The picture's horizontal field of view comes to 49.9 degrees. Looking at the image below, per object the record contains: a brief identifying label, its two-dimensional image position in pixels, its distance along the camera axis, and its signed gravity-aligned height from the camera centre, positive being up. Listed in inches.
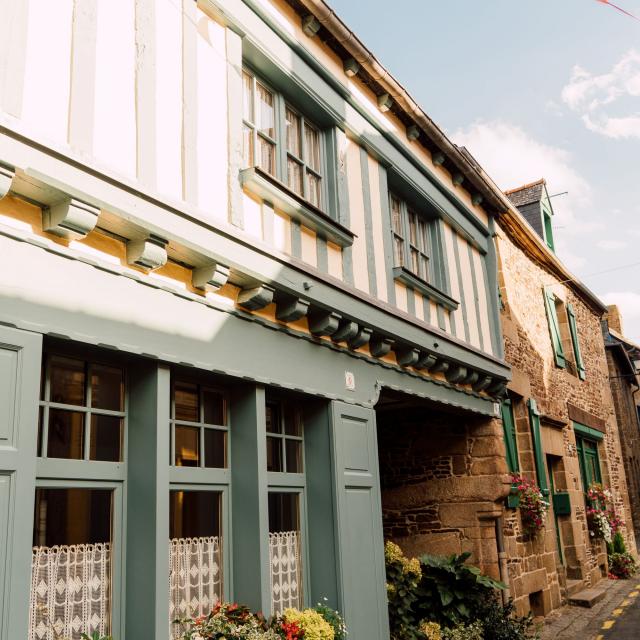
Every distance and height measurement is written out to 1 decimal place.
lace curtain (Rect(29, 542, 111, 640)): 124.6 -11.4
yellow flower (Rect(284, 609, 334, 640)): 163.3 -25.2
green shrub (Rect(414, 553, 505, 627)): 258.7 -30.5
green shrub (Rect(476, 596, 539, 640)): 258.2 -43.8
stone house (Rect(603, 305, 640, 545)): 826.1 +111.8
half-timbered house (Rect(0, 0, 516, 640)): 126.1 +48.7
